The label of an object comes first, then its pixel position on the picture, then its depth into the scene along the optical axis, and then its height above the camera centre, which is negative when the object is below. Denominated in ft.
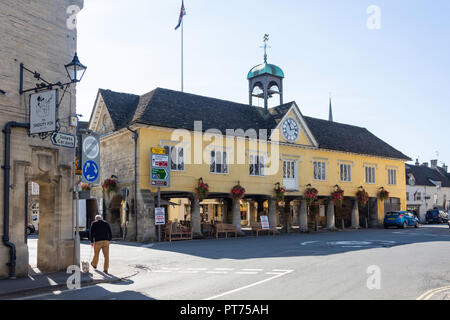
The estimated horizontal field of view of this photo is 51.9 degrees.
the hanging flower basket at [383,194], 138.31 -2.01
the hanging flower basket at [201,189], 92.99 +0.15
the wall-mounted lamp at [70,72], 43.98 +11.56
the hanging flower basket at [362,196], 131.34 -2.37
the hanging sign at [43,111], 40.68 +7.25
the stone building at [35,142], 42.39 +4.84
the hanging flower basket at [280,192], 109.50 -0.77
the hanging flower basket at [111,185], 93.07 +1.20
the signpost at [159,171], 83.71 +3.58
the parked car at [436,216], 184.14 -11.80
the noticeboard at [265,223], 103.50 -7.62
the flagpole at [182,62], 135.05 +37.65
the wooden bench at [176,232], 86.38 -7.99
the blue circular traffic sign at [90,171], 46.96 +2.09
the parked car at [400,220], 129.49 -9.23
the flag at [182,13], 130.00 +49.78
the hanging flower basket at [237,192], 99.95 -0.57
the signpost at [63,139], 43.06 +4.94
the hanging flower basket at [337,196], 123.44 -2.14
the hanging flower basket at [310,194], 116.67 -1.44
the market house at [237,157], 89.86 +7.59
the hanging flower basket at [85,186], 97.14 +1.11
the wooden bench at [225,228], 94.10 -8.00
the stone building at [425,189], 199.21 -1.08
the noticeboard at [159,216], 82.82 -4.71
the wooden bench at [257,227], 102.94 -8.45
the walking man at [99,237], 47.06 -4.70
